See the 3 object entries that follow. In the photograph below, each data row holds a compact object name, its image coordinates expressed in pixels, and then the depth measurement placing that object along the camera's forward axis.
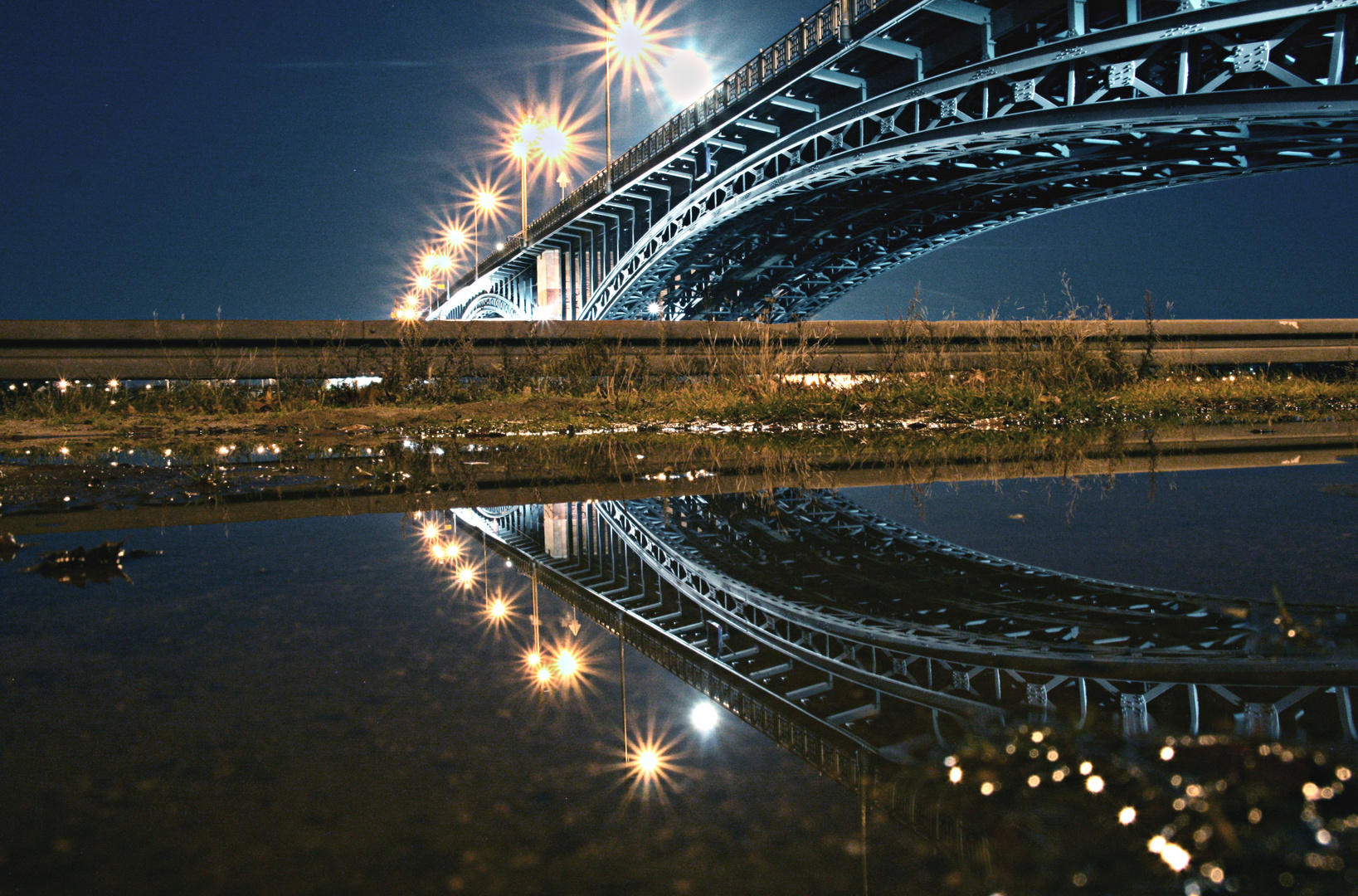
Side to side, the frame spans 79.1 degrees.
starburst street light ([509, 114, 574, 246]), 38.81
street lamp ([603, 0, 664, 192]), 29.73
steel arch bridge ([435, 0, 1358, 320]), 12.39
